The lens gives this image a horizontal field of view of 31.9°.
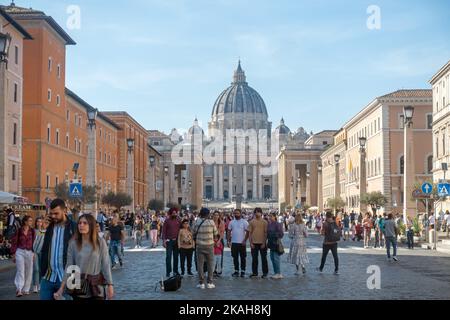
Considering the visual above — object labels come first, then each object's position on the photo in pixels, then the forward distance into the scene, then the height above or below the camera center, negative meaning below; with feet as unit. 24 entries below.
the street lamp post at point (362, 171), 152.15 +9.36
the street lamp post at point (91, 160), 128.88 +9.48
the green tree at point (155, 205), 263.08 +4.13
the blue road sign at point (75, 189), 91.61 +3.34
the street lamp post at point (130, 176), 188.94 +10.99
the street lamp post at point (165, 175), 279.45 +15.32
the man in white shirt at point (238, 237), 60.08 -1.54
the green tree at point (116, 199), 205.67 +4.82
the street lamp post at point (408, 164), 117.91 +8.02
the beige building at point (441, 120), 179.11 +22.45
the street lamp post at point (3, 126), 86.36 +10.11
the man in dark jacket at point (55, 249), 27.12 -1.09
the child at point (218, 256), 59.82 -3.00
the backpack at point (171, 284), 48.06 -4.06
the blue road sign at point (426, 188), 95.96 +3.40
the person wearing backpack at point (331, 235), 62.18 -1.47
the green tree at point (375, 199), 193.28 +4.22
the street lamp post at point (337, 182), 222.48 +9.87
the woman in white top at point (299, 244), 61.72 -2.16
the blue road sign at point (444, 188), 95.35 +3.36
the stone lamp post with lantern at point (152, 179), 308.38 +15.23
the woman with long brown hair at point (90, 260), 26.09 -1.41
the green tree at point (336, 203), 234.99 +4.05
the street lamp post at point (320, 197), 306.72 +7.65
